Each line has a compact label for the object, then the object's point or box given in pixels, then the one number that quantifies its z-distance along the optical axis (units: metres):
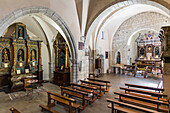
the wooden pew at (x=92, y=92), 4.26
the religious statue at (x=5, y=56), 6.82
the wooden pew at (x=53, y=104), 3.19
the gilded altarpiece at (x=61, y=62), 7.56
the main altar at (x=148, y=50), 12.24
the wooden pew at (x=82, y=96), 3.73
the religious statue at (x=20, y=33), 7.32
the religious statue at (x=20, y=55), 7.40
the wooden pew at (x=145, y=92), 3.52
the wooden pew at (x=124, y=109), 2.44
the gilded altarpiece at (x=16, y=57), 6.73
